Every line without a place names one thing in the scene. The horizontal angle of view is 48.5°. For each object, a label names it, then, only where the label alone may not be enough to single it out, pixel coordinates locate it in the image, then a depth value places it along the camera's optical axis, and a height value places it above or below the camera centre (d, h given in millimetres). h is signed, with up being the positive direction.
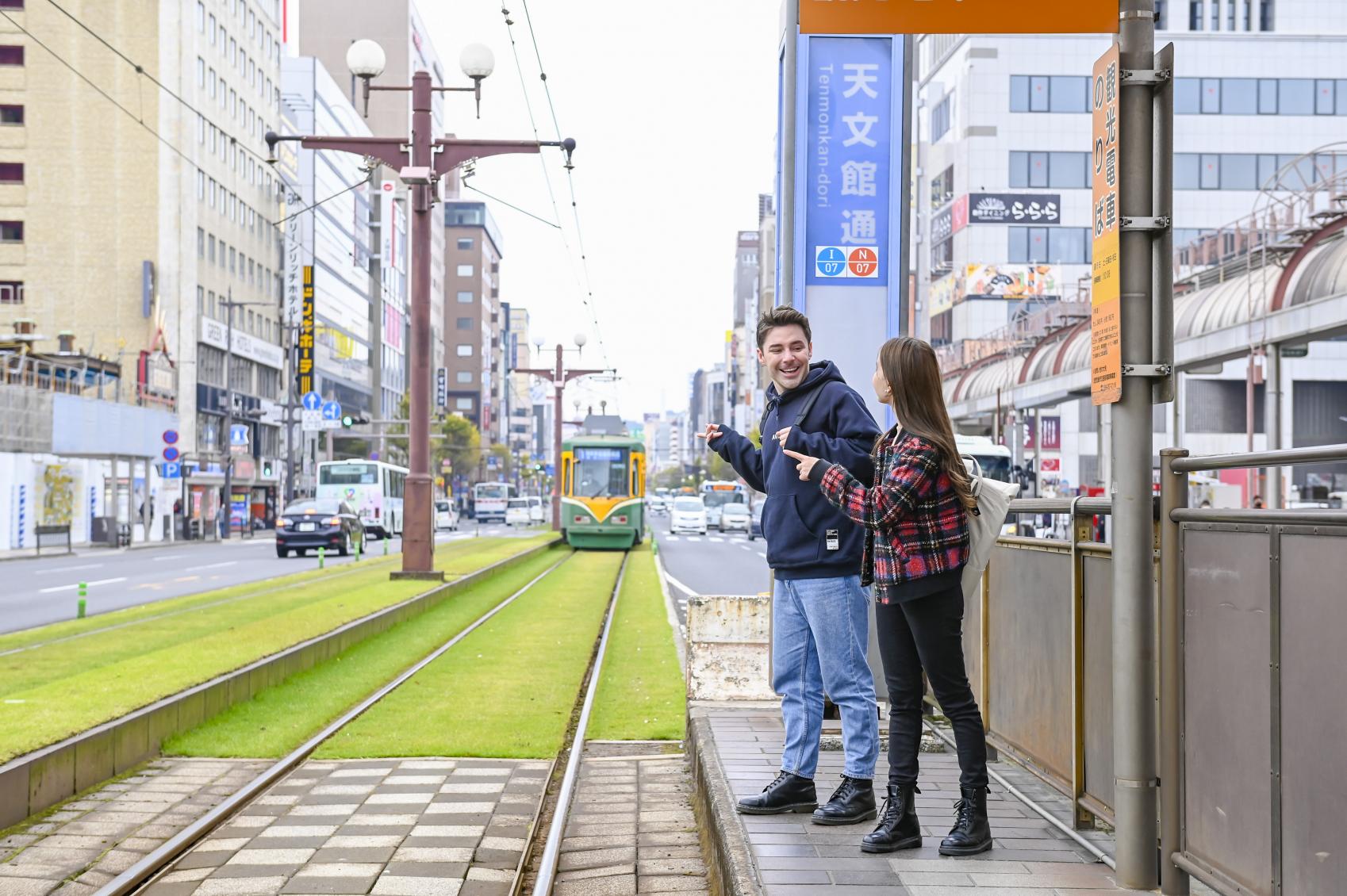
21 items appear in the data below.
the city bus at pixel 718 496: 76875 -724
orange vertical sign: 4547 +739
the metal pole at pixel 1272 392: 24172 +1577
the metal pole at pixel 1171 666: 4219 -511
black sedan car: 38562 -1270
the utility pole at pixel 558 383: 54719 +3758
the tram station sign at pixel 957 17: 4727 +1514
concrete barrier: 8758 -982
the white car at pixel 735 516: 69812 -1578
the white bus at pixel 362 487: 58469 -286
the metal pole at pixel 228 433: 60250 +1850
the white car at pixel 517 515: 77875 -1798
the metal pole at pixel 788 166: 8406 +1797
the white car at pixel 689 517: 65688 -1552
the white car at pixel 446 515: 78188 -1861
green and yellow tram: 40969 -99
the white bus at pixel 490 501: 96375 -1326
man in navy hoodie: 5453 -326
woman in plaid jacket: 4863 -198
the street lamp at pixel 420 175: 21938 +4489
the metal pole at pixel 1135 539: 4406 -159
